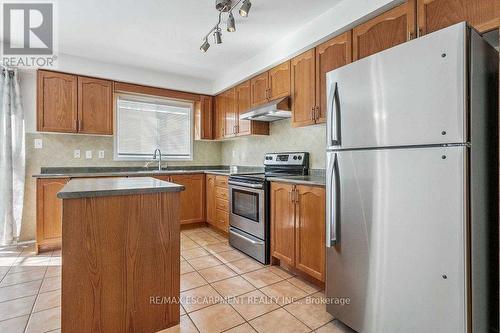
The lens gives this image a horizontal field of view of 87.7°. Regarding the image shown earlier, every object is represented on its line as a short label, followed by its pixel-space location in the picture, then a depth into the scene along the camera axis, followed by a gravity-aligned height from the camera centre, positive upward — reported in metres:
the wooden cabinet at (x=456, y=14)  1.43 +0.91
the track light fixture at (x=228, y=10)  1.88 +1.24
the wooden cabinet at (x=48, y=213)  3.02 -0.55
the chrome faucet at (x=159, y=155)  4.21 +0.19
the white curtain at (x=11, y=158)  3.15 +0.11
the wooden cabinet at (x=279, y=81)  2.99 +1.02
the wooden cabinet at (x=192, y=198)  3.98 -0.48
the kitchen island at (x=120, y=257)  1.43 -0.54
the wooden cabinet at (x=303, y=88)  2.64 +0.83
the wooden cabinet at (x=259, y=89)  3.33 +1.03
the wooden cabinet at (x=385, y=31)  1.80 +1.02
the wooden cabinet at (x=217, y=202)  3.61 -0.53
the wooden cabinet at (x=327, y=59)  2.27 +0.99
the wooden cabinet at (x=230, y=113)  4.04 +0.85
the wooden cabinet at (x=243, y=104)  3.70 +0.92
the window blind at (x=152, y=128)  4.06 +0.65
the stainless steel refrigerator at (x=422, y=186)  1.18 -0.10
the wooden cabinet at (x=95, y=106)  3.50 +0.84
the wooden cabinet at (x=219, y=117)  4.38 +0.85
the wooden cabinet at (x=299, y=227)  2.15 -0.55
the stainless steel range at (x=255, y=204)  2.76 -0.44
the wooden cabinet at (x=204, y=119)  4.52 +0.84
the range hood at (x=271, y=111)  2.91 +0.66
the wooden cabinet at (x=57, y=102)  3.26 +0.83
